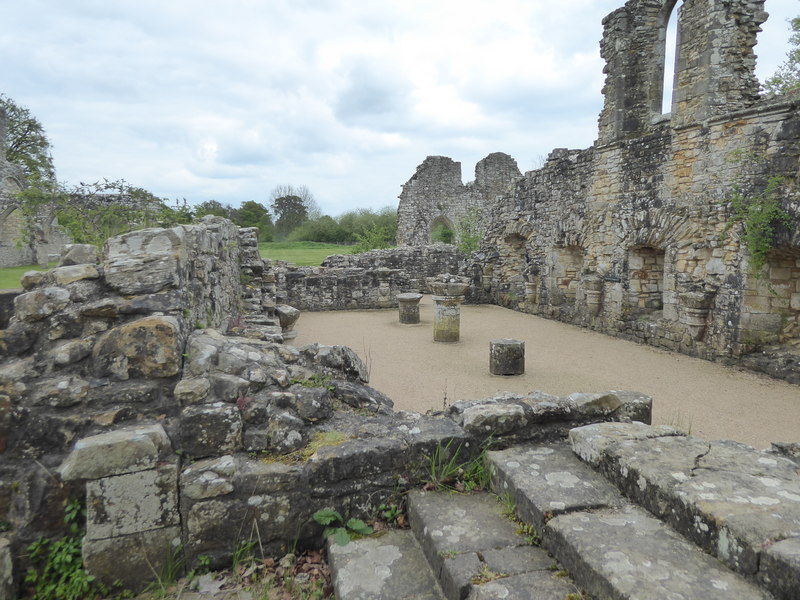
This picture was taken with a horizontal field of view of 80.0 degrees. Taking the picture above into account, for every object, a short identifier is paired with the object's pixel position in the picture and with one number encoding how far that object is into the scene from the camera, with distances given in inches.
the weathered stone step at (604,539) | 63.1
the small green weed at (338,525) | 93.8
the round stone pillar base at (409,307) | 473.6
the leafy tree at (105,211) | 314.7
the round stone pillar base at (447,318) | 391.5
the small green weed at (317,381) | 119.3
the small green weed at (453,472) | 103.7
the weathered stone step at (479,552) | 71.1
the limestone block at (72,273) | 110.0
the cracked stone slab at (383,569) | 78.9
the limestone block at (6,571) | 79.3
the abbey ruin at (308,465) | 72.6
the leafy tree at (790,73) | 738.3
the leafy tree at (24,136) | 1178.6
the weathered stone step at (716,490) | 63.6
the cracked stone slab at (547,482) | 85.4
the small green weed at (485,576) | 72.9
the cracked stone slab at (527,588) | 69.0
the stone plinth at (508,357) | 293.6
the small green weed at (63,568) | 83.8
